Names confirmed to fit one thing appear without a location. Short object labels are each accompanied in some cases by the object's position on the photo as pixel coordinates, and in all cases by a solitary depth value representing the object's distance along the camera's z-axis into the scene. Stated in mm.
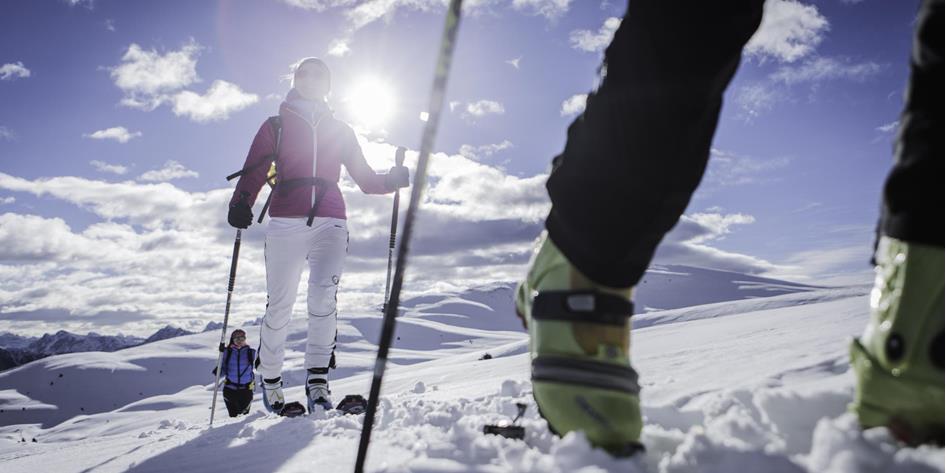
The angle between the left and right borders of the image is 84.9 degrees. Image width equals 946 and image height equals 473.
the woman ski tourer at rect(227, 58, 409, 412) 4043
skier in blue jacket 9398
